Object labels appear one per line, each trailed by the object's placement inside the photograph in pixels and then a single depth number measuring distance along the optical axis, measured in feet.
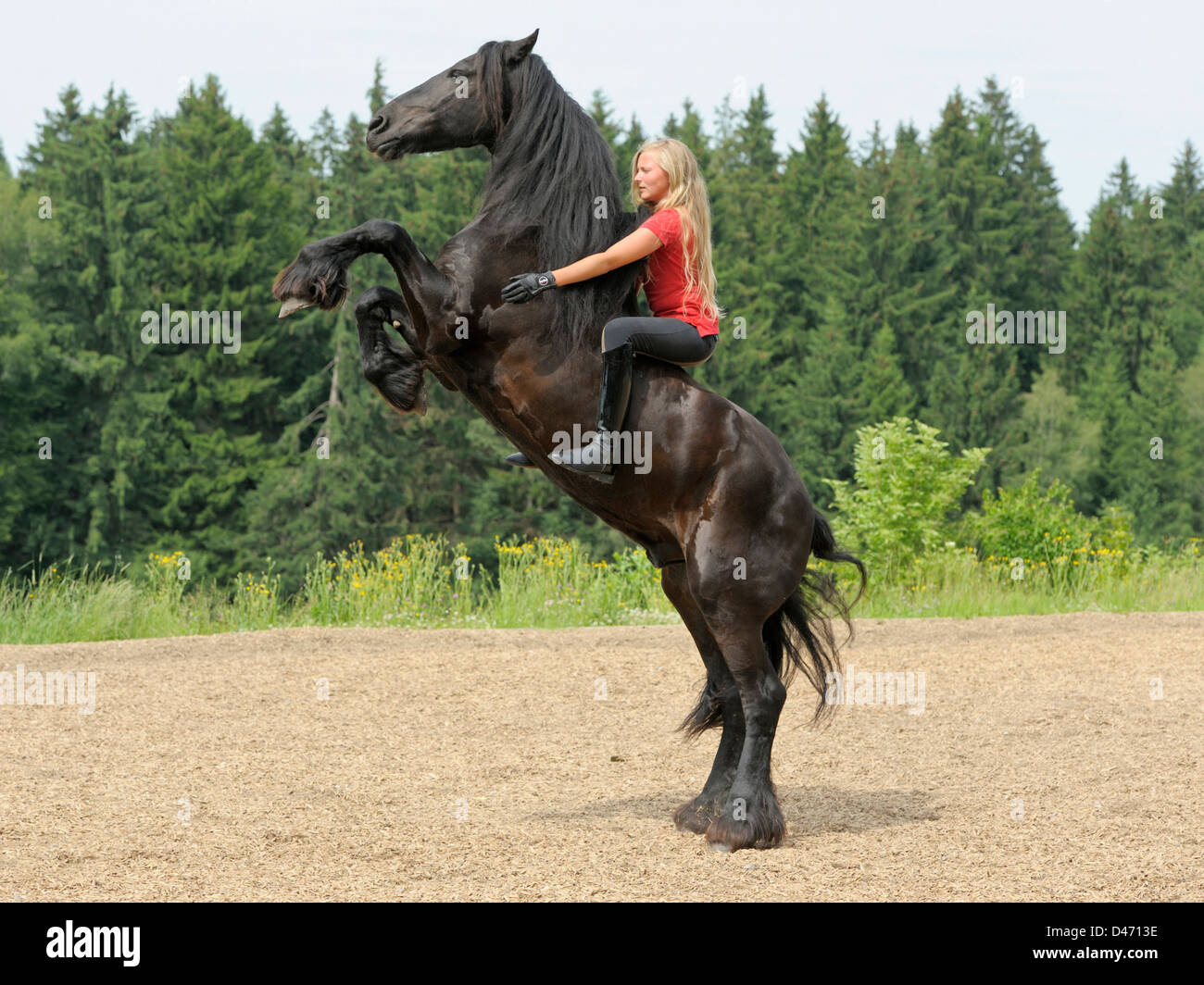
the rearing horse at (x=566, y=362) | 17.60
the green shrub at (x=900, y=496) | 55.01
